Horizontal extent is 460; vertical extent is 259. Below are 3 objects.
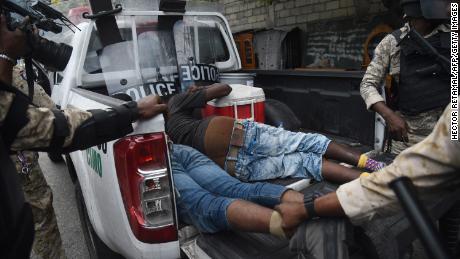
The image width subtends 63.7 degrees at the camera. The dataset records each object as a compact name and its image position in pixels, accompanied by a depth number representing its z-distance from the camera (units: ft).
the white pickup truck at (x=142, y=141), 5.50
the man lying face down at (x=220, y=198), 5.54
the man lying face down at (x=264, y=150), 7.88
